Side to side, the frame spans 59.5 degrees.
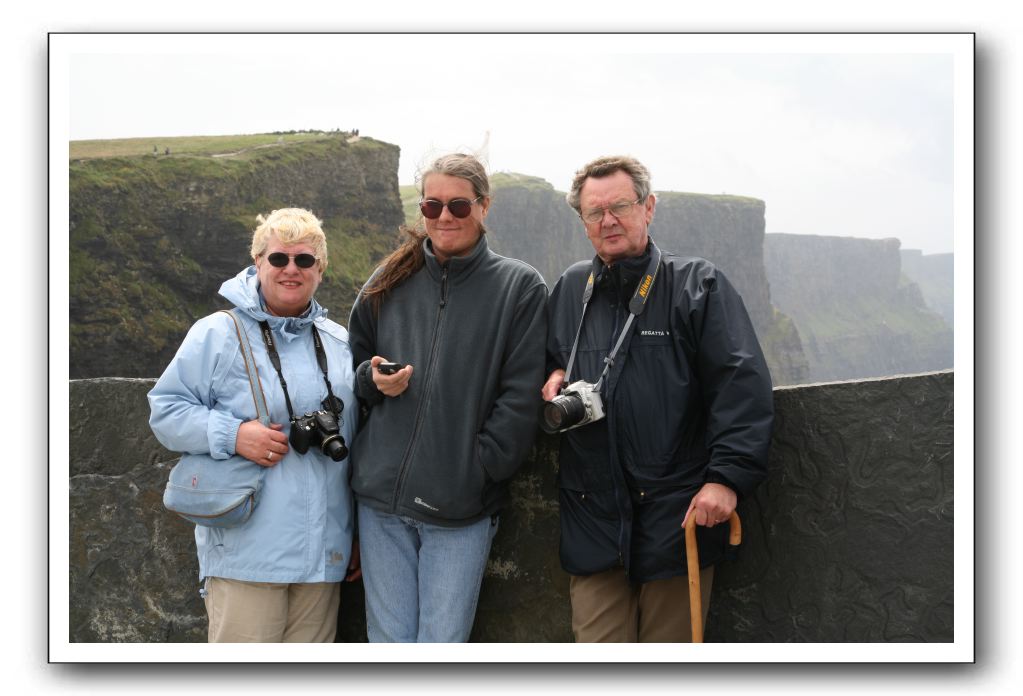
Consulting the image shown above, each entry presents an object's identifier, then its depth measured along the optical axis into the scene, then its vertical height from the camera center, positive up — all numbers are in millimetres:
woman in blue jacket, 3719 -287
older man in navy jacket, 3520 -199
